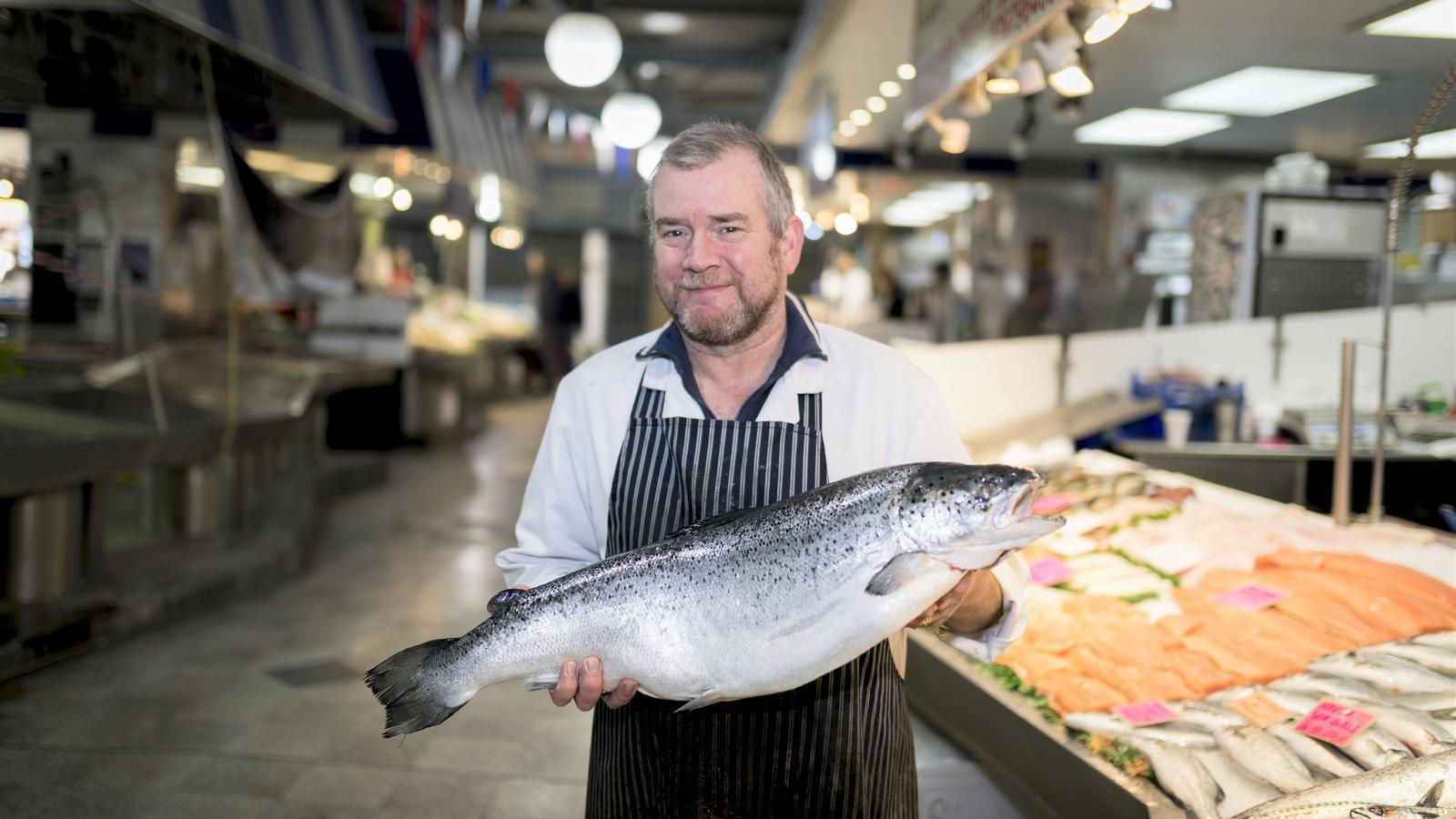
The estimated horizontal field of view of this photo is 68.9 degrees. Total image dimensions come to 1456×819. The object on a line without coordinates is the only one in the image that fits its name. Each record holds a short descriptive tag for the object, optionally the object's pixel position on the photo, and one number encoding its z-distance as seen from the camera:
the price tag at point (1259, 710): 2.97
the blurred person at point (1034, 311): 12.88
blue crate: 6.88
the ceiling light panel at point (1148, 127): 10.56
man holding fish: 2.07
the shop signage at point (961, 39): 4.11
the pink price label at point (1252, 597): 3.64
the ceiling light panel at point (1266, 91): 8.40
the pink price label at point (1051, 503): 4.76
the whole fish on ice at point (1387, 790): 2.18
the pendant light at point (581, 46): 6.97
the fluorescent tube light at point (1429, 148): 9.05
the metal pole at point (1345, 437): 4.29
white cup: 6.53
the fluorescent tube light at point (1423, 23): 6.22
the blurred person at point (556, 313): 20.66
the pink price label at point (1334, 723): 2.70
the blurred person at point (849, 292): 14.55
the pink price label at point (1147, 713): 3.01
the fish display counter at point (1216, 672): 2.65
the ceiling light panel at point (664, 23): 14.62
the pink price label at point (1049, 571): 4.15
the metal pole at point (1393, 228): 3.41
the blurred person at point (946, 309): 13.69
